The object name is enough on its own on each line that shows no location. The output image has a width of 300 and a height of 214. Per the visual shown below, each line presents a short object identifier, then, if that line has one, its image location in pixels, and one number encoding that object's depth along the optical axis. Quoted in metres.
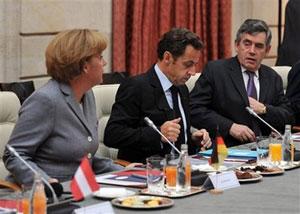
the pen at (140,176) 4.98
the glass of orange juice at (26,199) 3.85
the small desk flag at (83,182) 3.90
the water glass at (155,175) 4.63
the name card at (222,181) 4.71
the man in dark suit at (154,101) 6.15
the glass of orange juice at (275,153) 5.50
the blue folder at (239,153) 5.86
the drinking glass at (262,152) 5.49
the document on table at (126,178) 4.84
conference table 4.24
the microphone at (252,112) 6.68
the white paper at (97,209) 3.87
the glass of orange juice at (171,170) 4.64
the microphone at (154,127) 5.53
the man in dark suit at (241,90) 7.20
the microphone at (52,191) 4.16
